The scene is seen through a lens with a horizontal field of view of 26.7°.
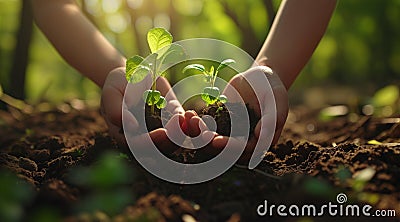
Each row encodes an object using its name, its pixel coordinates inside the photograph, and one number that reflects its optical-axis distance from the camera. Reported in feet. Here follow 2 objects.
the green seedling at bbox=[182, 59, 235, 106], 2.61
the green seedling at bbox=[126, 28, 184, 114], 2.55
